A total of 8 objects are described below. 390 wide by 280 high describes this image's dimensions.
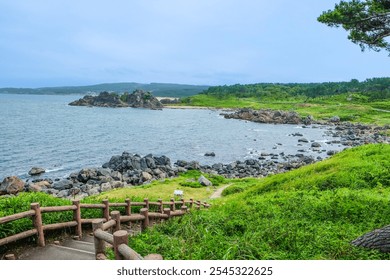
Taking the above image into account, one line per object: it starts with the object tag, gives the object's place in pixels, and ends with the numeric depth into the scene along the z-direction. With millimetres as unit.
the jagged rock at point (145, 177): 42956
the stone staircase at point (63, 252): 8453
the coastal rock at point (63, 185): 39141
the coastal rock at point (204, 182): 38606
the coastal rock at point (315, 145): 69044
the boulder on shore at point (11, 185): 36728
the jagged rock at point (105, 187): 38031
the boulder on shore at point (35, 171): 44844
